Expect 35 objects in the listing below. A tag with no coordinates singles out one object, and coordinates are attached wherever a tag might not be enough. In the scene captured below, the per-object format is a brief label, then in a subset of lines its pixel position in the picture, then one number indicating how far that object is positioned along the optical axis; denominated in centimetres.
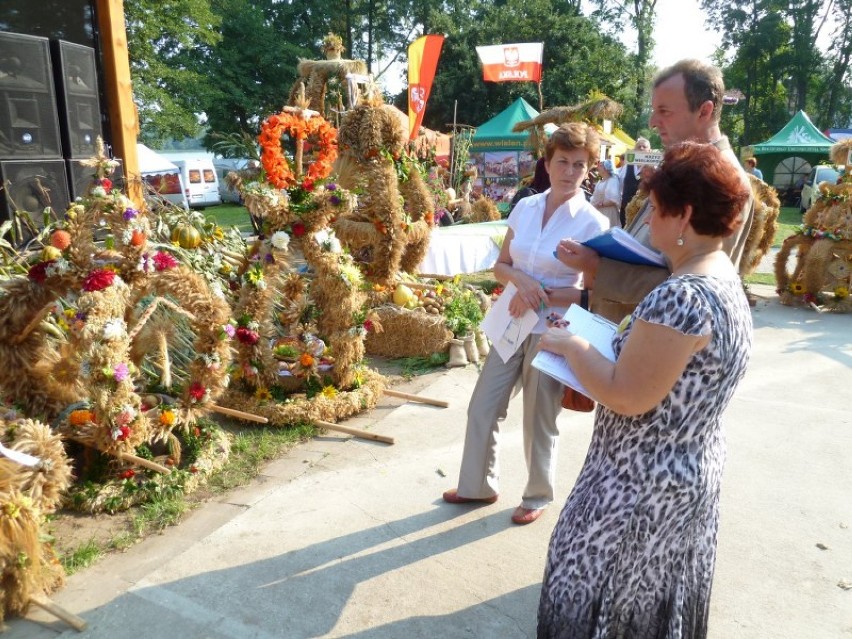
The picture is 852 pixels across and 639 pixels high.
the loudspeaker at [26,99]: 527
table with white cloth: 870
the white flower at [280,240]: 433
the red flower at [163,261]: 354
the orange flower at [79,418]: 341
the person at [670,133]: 222
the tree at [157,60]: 1609
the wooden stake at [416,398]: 488
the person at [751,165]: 1500
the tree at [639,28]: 3238
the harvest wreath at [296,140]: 423
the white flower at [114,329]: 314
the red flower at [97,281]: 321
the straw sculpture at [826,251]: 811
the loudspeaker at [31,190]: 536
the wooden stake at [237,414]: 403
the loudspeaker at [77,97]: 560
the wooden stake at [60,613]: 246
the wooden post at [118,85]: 614
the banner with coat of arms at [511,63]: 1659
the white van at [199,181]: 2360
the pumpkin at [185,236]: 490
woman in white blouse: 292
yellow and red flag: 959
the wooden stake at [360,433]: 420
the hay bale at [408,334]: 596
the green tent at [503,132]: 1980
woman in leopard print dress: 159
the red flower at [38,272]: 333
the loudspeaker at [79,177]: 593
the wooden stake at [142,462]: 331
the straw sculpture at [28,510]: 239
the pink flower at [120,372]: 320
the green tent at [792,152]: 2519
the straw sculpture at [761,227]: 807
